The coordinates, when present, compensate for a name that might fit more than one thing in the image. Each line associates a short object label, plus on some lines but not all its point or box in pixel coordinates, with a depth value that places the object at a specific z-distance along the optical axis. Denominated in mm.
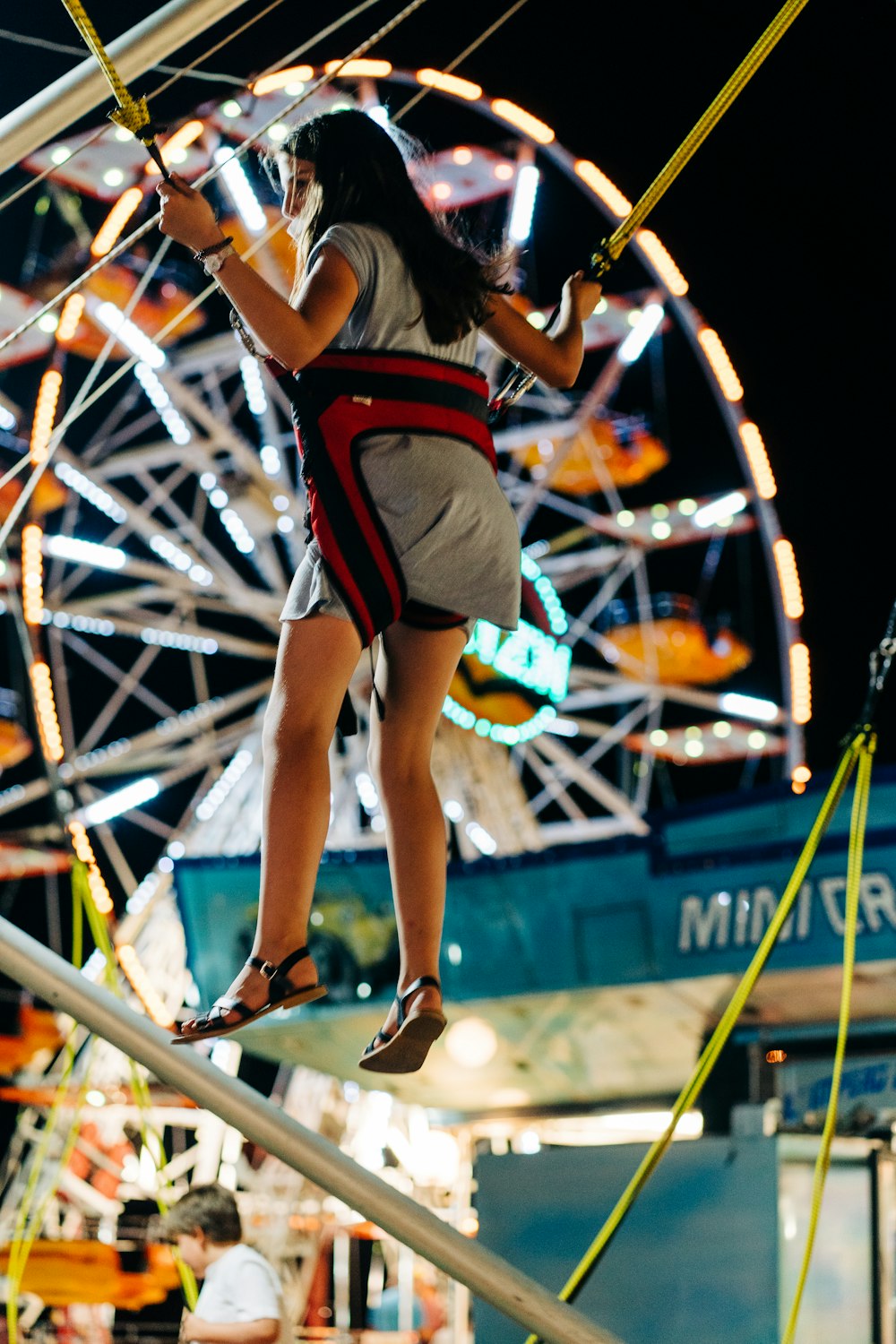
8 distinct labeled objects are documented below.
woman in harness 4566
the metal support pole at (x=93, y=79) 5344
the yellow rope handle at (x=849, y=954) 5215
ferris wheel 24750
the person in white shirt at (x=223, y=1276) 9086
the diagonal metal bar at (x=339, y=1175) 4270
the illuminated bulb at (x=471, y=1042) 21109
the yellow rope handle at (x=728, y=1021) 5121
